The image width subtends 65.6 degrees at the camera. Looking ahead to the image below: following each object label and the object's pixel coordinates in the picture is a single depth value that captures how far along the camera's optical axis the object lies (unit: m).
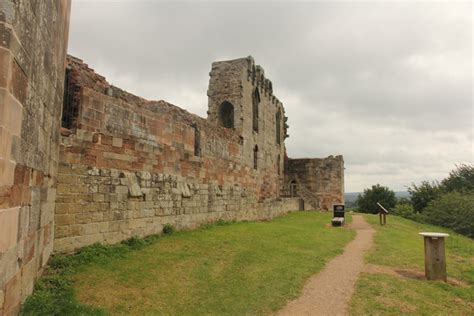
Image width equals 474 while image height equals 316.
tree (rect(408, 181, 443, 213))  33.09
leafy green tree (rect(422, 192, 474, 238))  21.11
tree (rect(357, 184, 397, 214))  34.59
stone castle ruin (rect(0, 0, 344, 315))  3.76
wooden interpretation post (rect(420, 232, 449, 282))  7.63
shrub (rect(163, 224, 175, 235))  11.08
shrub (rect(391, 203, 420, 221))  27.83
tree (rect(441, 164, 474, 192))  32.22
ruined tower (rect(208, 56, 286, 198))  18.39
